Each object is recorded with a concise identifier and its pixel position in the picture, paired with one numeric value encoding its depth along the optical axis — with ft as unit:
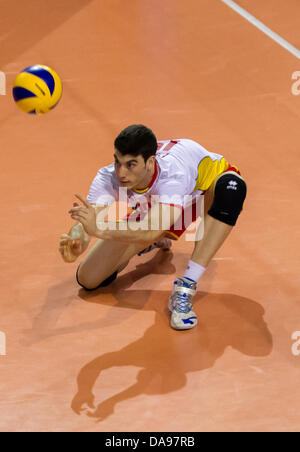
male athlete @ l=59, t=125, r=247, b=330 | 25.41
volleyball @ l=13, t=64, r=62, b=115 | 30.17
